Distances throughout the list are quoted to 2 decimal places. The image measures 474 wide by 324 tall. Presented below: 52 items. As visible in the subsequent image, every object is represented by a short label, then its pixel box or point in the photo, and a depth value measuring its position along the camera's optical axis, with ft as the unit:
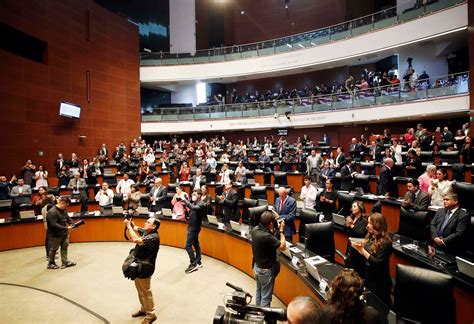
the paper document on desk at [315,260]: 11.83
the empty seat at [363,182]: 25.26
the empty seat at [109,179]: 36.11
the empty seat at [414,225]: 14.30
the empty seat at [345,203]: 19.19
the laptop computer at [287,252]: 12.91
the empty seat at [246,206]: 21.60
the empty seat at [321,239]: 13.58
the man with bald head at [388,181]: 21.35
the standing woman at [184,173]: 35.99
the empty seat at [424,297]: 8.10
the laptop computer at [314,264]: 10.38
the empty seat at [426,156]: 29.35
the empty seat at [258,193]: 25.63
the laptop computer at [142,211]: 24.21
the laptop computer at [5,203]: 25.98
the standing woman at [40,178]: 34.20
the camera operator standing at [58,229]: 18.69
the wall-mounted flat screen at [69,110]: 44.94
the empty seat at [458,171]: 23.00
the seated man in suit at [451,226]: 11.86
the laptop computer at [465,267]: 9.63
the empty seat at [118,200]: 26.78
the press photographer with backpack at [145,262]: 12.44
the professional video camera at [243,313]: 6.69
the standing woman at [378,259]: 9.93
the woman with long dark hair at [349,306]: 6.36
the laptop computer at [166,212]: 23.04
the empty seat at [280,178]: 32.01
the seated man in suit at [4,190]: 28.61
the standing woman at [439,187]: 17.51
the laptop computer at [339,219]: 16.69
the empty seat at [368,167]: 29.48
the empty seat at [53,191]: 29.19
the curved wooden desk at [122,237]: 18.21
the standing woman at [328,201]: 20.12
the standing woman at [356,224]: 12.12
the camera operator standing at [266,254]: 11.30
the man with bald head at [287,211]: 17.38
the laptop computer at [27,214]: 23.71
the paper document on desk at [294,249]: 13.76
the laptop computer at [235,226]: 17.83
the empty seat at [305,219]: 16.02
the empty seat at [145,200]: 25.76
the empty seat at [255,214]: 18.04
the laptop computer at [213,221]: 20.49
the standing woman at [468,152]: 25.82
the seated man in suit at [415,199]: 16.56
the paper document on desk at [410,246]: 12.60
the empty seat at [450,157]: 27.40
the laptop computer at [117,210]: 24.73
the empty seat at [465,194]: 17.04
